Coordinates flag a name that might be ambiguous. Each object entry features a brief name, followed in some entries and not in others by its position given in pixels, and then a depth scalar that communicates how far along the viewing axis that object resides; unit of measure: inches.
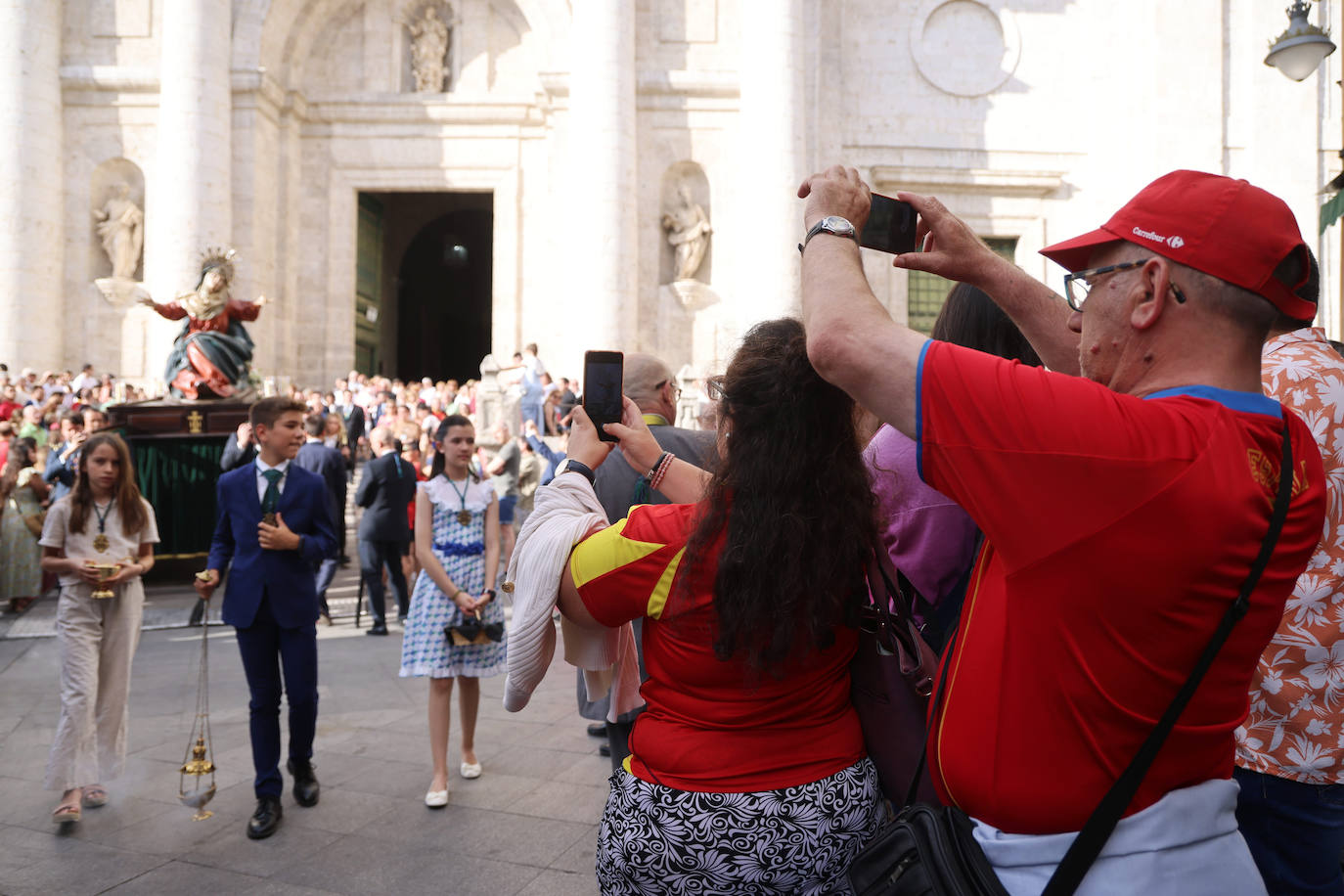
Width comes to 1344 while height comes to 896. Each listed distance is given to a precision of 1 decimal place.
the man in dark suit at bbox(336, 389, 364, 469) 624.4
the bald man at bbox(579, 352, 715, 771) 150.3
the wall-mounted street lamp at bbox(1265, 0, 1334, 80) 290.5
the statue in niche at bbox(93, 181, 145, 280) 780.6
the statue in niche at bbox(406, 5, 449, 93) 845.8
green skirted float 471.5
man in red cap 50.8
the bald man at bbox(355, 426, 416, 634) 382.9
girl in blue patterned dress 208.7
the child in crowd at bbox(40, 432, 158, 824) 195.3
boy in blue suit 196.9
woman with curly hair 79.0
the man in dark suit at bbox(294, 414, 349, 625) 398.0
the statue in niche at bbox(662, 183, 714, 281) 805.9
